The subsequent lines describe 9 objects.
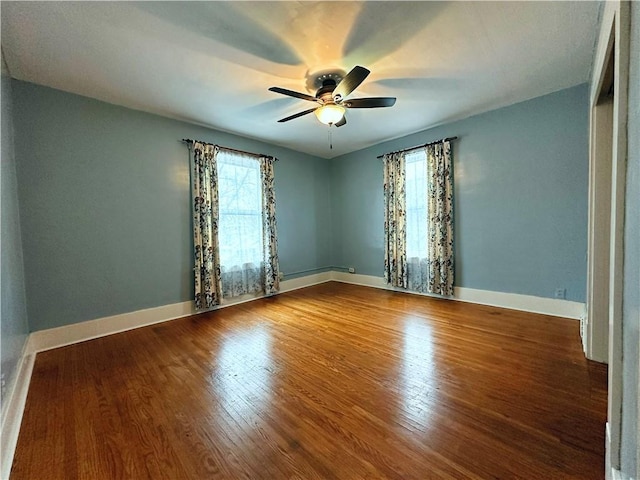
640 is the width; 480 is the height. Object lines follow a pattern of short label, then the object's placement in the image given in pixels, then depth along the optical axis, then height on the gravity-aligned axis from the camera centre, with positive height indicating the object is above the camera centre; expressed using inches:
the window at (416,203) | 164.2 +15.2
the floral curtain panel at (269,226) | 173.3 +3.3
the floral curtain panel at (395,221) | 172.4 +4.1
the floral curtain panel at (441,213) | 151.3 +7.5
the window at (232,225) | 142.6 +4.2
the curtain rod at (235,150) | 140.5 +50.3
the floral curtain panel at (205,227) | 140.9 +3.1
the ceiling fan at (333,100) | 93.1 +48.0
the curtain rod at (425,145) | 150.5 +50.4
